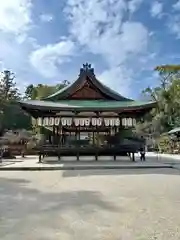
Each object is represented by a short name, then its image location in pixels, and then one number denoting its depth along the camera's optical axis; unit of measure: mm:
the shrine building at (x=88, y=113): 10517
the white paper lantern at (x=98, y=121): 11199
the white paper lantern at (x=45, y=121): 11222
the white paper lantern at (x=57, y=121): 11207
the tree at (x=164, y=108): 21689
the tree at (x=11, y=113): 27100
